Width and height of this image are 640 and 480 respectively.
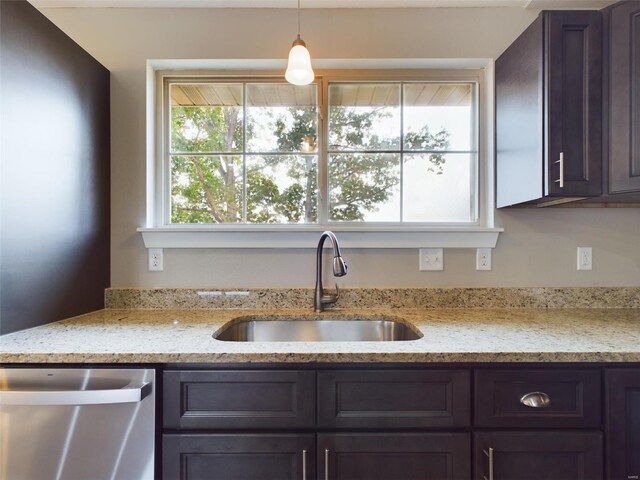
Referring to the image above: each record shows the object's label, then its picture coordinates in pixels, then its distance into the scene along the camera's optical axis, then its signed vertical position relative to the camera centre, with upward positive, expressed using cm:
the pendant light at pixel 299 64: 116 +63
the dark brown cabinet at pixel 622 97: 115 +51
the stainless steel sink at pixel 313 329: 144 -41
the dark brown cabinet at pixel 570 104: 120 +50
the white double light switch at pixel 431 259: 158 -10
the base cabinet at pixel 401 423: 93 -54
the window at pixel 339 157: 167 +42
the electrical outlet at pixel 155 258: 159 -10
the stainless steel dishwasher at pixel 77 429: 91 -54
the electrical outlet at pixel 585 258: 158 -10
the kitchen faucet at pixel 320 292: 146 -25
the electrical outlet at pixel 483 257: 158 -9
